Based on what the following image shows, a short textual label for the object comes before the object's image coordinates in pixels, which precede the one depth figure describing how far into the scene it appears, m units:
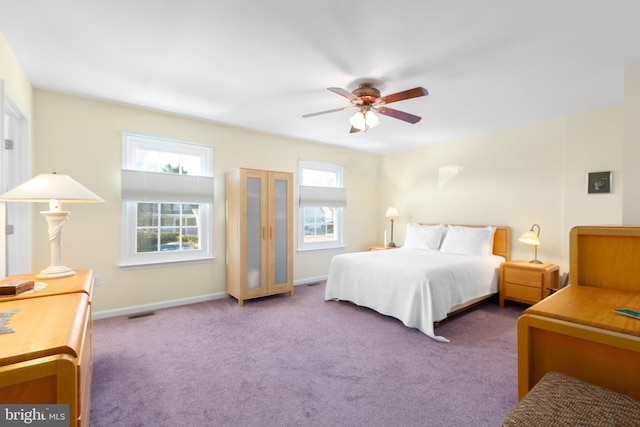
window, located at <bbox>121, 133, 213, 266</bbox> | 3.51
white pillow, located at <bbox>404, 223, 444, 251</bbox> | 4.59
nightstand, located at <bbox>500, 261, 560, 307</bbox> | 3.49
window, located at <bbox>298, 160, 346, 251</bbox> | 5.01
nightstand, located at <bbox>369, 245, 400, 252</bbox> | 5.28
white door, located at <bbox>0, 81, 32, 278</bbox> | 2.61
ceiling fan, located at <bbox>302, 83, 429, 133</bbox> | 2.75
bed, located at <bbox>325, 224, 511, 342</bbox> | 3.01
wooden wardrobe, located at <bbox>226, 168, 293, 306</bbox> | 3.85
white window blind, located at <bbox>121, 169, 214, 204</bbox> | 3.46
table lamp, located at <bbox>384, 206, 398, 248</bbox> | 5.41
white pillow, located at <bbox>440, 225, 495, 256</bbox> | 4.07
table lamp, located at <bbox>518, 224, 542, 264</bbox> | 3.70
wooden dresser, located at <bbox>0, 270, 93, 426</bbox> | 0.89
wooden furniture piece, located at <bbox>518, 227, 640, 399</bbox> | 1.05
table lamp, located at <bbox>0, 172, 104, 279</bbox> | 1.93
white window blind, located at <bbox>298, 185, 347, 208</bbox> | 4.93
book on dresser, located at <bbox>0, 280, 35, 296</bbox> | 1.57
